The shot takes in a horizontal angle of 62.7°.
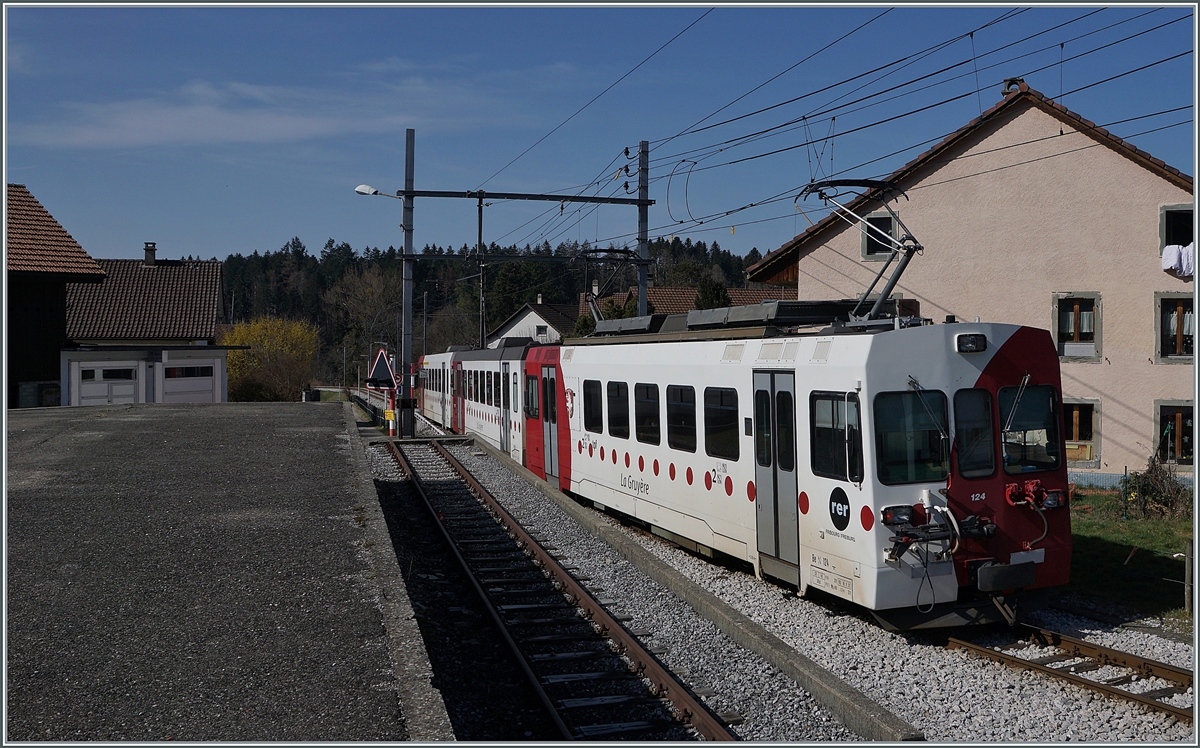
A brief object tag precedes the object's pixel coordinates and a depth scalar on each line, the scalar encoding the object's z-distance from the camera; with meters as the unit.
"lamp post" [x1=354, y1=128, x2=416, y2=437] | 22.95
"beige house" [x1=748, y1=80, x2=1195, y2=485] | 18.88
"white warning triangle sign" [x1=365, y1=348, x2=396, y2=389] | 23.34
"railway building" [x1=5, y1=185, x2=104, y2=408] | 29.03
